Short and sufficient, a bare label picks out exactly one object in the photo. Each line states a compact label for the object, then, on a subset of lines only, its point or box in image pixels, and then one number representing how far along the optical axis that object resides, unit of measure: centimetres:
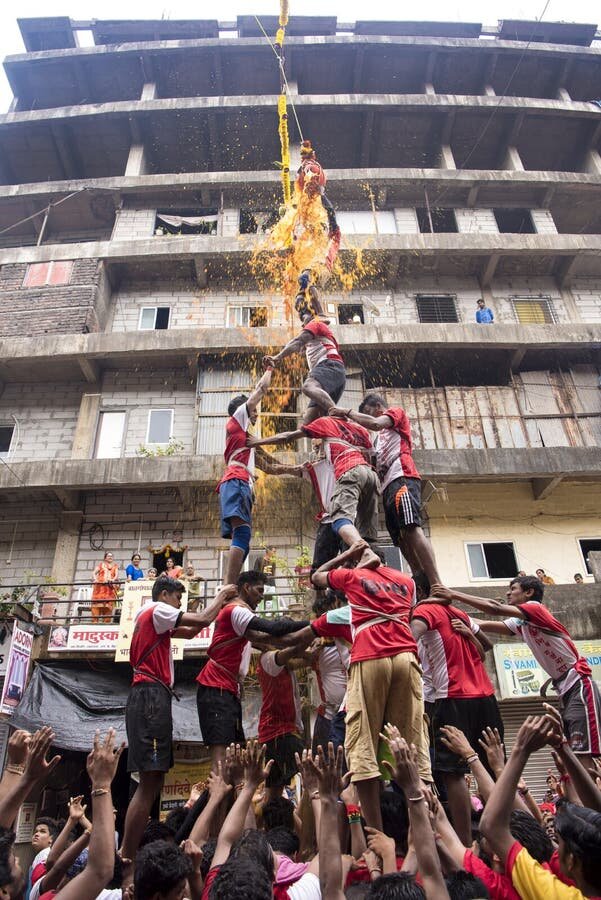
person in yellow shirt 234
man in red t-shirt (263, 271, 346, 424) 776
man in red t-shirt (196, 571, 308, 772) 514
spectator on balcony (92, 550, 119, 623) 1245
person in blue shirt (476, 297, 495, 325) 1820
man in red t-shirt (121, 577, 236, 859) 462
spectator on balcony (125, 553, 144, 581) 1348
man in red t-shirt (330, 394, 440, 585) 610
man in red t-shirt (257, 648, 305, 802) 561
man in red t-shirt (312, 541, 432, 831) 414
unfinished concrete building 1603
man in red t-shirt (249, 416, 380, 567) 615
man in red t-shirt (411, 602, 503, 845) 445
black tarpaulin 1042
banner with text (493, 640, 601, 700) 1097
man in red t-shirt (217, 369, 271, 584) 701
